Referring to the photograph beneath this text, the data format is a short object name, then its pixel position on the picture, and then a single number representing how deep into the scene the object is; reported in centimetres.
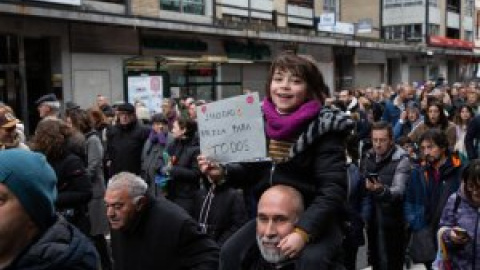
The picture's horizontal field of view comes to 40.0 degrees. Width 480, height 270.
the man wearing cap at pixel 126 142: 861
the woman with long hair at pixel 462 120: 981
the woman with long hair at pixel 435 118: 870
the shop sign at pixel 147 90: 1541
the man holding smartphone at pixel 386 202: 612
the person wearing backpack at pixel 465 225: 442
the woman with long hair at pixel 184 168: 670
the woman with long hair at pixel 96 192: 733
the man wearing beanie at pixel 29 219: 221
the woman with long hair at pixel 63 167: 551
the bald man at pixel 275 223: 272
